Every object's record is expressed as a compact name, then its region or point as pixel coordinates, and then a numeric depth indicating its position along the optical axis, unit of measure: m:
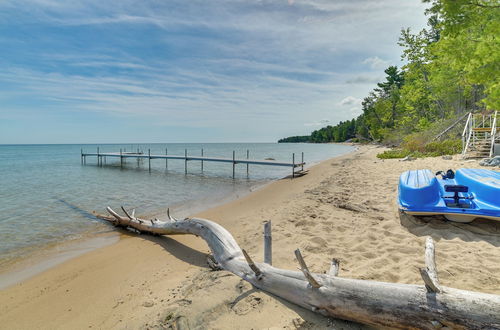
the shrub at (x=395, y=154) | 19.42
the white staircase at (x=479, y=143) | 11.97
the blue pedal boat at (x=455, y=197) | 4.41
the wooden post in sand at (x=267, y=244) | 3.22
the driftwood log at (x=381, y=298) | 1.87
